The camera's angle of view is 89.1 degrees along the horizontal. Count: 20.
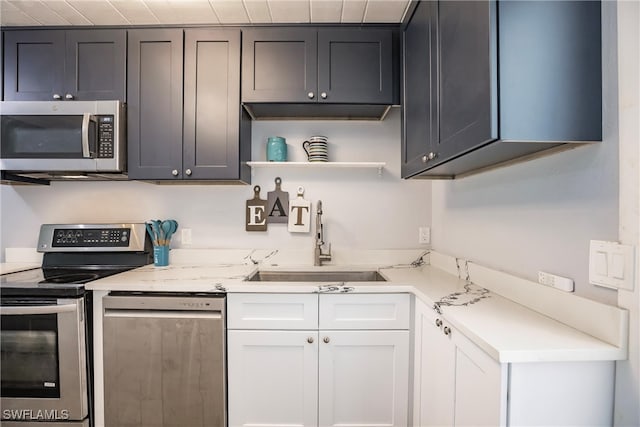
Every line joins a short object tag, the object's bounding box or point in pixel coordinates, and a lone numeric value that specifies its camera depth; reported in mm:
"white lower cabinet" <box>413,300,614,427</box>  855
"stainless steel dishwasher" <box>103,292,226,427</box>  1571
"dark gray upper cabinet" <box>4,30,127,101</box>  1889
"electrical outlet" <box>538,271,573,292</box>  1051
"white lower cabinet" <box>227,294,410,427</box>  1611
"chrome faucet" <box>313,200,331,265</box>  2117
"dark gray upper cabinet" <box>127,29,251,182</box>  1875
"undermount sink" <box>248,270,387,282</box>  2090
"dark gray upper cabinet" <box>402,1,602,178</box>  907
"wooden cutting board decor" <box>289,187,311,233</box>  2201
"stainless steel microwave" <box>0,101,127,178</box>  1837
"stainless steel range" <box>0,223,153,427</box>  1572
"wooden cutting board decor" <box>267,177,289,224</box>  2217
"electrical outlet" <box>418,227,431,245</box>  2227
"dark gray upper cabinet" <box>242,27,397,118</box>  1868
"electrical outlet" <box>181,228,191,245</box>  2217
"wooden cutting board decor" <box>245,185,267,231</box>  2217
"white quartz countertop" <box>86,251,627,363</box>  857
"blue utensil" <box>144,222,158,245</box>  2098
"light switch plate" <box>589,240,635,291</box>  858
